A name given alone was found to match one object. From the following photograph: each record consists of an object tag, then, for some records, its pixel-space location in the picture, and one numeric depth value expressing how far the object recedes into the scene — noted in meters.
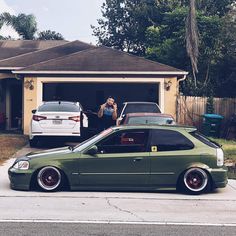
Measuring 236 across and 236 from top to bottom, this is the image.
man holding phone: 18.66
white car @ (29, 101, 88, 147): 16.50
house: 22.06
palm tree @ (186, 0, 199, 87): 24.33
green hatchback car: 10.14
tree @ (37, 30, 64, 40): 49.20
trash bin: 22.07
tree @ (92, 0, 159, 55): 44.47
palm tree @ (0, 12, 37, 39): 36.95
